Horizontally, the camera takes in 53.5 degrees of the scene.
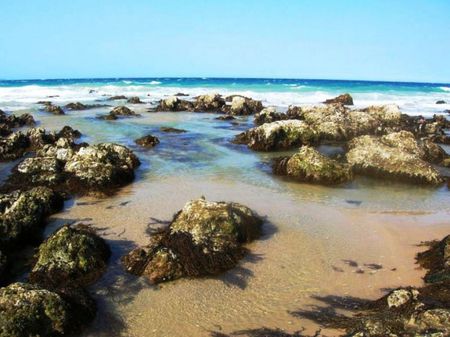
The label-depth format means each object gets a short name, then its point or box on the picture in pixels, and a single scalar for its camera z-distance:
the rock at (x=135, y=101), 41.10
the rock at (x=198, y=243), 6.91
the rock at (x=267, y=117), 25.54
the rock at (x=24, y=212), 8.08
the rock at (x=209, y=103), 33.72
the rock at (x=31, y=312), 5.17
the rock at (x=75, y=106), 34.47
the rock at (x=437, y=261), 6.59
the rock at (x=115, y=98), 46.63
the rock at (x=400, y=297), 5.62
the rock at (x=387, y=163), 12.57
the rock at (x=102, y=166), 11.51
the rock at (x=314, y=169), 12.28
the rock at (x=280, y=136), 17.42
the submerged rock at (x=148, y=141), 17.87
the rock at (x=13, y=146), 15.68
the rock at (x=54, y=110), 30.68
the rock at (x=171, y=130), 21.83
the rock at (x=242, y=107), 31.09
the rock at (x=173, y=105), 33.50
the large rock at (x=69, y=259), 6.69
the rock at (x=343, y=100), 39.47
